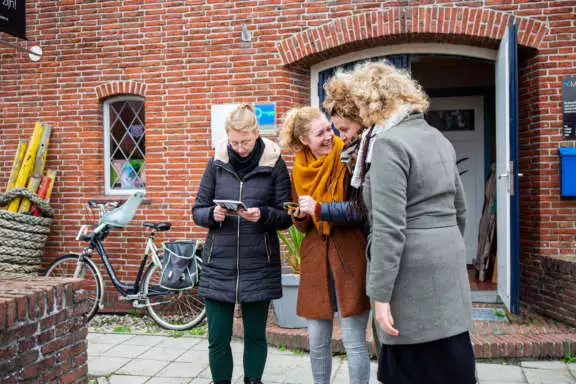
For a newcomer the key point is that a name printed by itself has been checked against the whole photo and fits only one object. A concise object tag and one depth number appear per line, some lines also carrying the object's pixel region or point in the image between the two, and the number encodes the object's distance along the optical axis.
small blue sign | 6.79
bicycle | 6.48
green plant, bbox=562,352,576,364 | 5.12
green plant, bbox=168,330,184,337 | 6.16
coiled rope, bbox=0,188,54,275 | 6.55
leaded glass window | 7.48
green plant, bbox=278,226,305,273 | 5.68
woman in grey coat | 2.49
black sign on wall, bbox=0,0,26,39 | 6.55
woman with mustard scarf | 3.23
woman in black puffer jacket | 3.72
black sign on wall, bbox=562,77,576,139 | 6.14
